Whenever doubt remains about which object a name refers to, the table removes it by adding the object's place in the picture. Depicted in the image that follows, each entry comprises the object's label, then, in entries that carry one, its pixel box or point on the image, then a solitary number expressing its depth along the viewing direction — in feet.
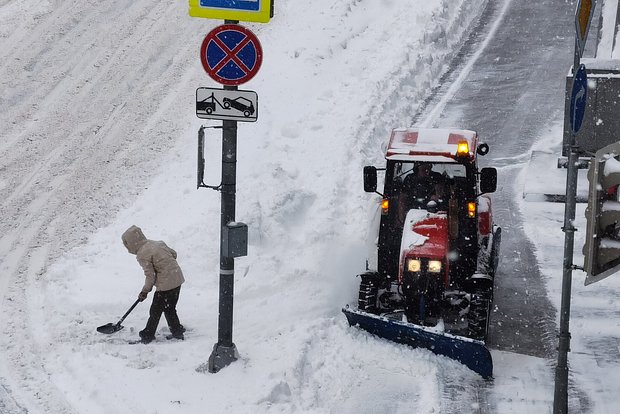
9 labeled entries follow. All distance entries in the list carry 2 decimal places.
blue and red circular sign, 57.41
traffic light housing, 44.01
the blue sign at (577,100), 51.19
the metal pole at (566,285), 51.42
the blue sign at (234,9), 56.95
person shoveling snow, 65.21
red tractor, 64.18
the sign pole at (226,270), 59.21
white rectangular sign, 58.34
